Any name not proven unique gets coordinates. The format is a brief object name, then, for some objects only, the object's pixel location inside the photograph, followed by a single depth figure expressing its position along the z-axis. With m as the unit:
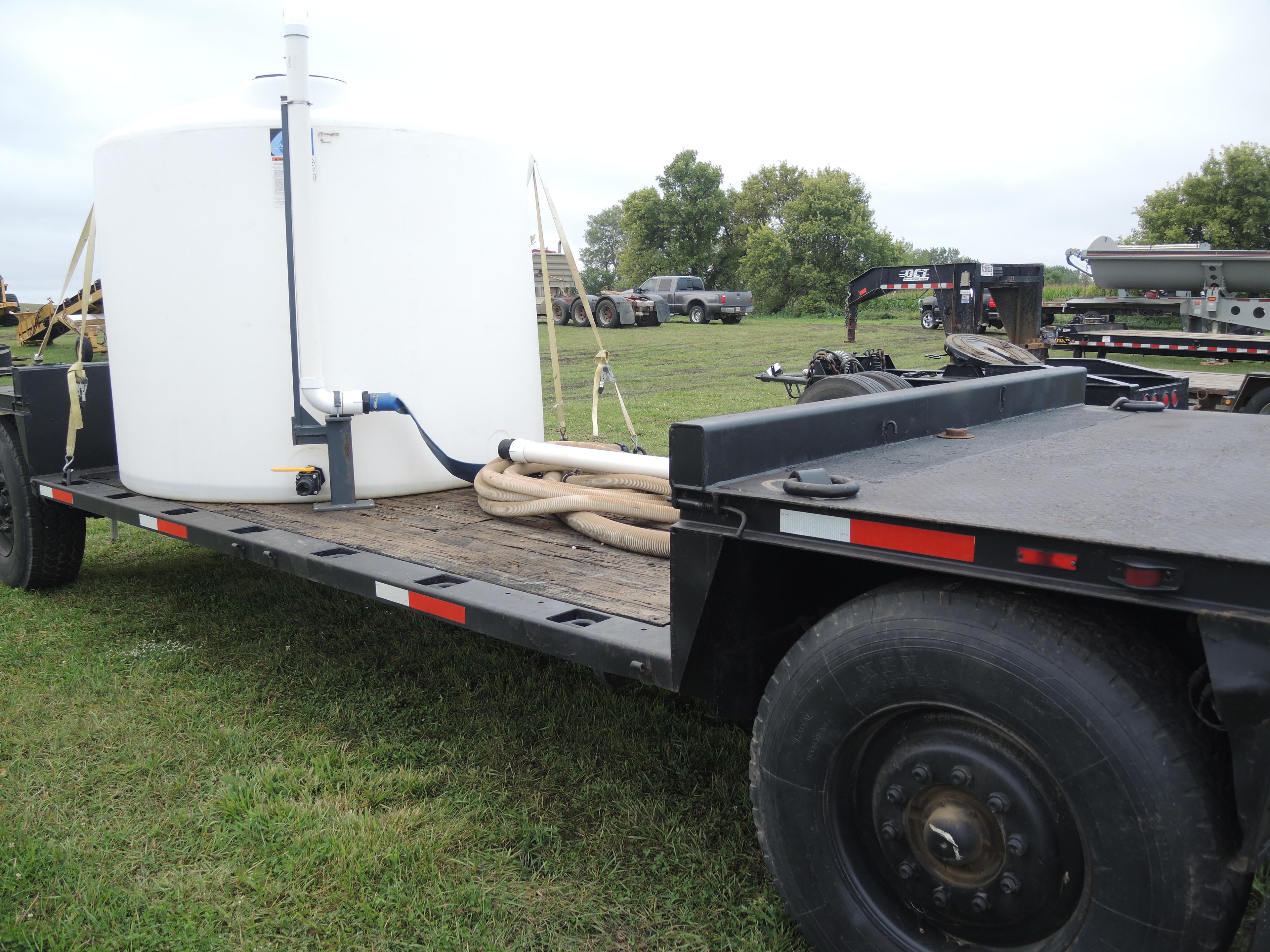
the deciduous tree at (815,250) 57.72
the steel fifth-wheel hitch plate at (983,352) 7.04
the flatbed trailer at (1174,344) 12.20
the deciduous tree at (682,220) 67.25
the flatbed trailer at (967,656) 1.65
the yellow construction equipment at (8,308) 30.64
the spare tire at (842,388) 6.21
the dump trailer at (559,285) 32.12
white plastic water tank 3.95
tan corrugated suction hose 3.62
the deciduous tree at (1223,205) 37.72
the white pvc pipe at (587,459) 3.83
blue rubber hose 3.98
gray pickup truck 33.06
